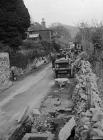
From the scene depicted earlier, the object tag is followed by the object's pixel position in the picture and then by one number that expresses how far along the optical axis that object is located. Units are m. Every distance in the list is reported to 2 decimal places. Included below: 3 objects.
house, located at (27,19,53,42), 54.19
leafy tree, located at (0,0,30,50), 28.72
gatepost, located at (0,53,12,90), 19.66
